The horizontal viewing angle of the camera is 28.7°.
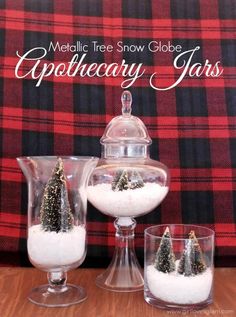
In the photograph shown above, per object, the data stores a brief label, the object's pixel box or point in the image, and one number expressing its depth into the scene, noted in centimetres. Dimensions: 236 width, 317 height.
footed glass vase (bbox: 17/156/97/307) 78
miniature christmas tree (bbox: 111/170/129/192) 85
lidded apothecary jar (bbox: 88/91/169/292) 86
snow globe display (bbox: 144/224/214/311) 75
